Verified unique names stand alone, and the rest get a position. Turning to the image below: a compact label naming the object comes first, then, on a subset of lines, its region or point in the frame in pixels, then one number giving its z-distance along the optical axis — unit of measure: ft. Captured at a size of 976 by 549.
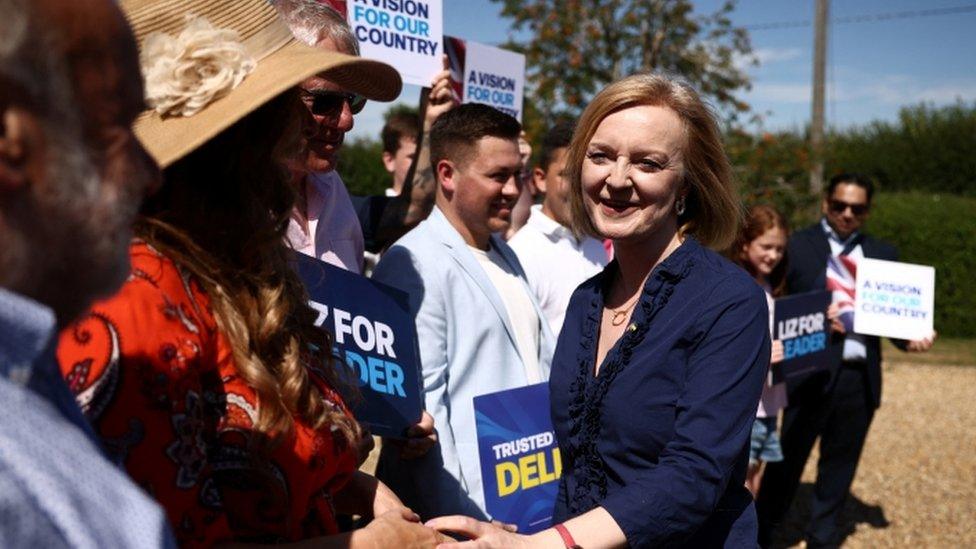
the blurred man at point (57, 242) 2.82
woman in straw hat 4.33
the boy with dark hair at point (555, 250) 15.39
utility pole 60.13
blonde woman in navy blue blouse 7.11
